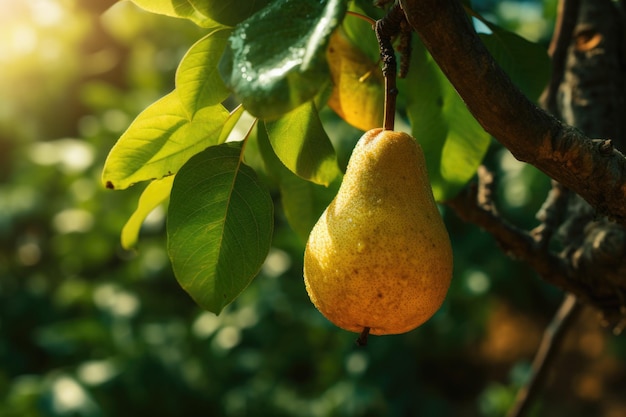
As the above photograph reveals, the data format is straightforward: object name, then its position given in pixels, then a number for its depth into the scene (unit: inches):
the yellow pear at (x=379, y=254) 20.3
